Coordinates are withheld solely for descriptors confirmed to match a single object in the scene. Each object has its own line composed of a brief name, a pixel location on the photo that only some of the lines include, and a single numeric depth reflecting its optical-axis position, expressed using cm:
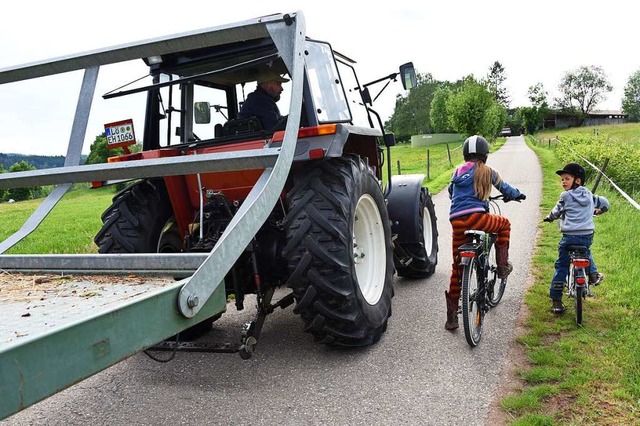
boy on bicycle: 464
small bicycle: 440
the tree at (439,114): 7431
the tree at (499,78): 10600
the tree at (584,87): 11319
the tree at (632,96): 11121
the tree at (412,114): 8725
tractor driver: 445
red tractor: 362
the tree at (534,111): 9356
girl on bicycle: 443
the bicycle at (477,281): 404
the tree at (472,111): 4172
